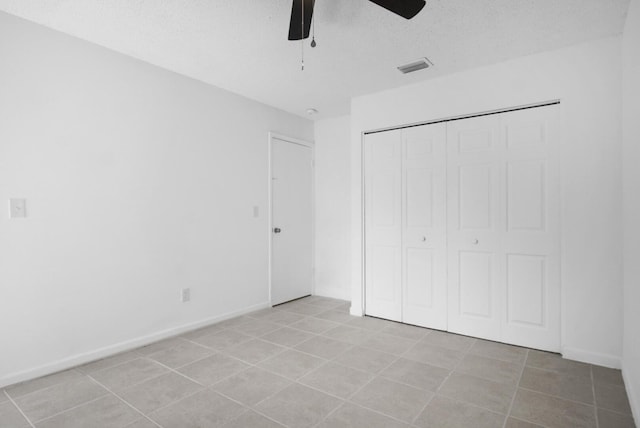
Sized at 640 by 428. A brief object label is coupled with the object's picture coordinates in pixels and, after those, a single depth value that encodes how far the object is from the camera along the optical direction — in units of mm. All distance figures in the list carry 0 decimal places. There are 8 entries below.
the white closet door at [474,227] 3127
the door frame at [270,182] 4309
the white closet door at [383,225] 3727
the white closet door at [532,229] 2857
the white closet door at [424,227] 3432
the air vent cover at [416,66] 3049
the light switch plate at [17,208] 2377
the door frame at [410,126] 2809
